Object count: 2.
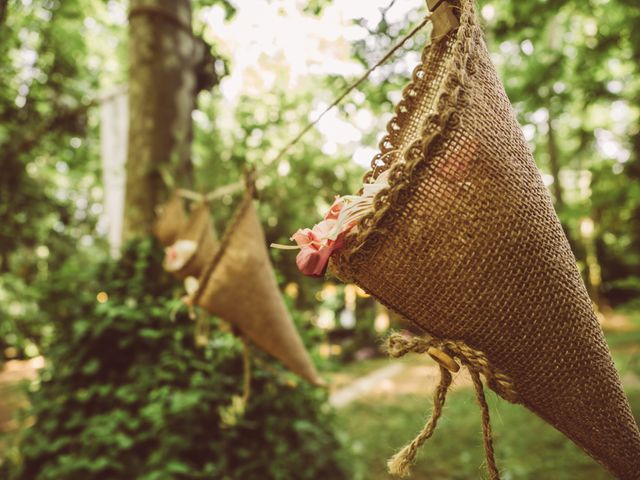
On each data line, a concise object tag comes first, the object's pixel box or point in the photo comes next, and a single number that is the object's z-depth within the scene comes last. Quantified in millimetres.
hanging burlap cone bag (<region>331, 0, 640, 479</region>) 325
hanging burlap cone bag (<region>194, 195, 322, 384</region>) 649
